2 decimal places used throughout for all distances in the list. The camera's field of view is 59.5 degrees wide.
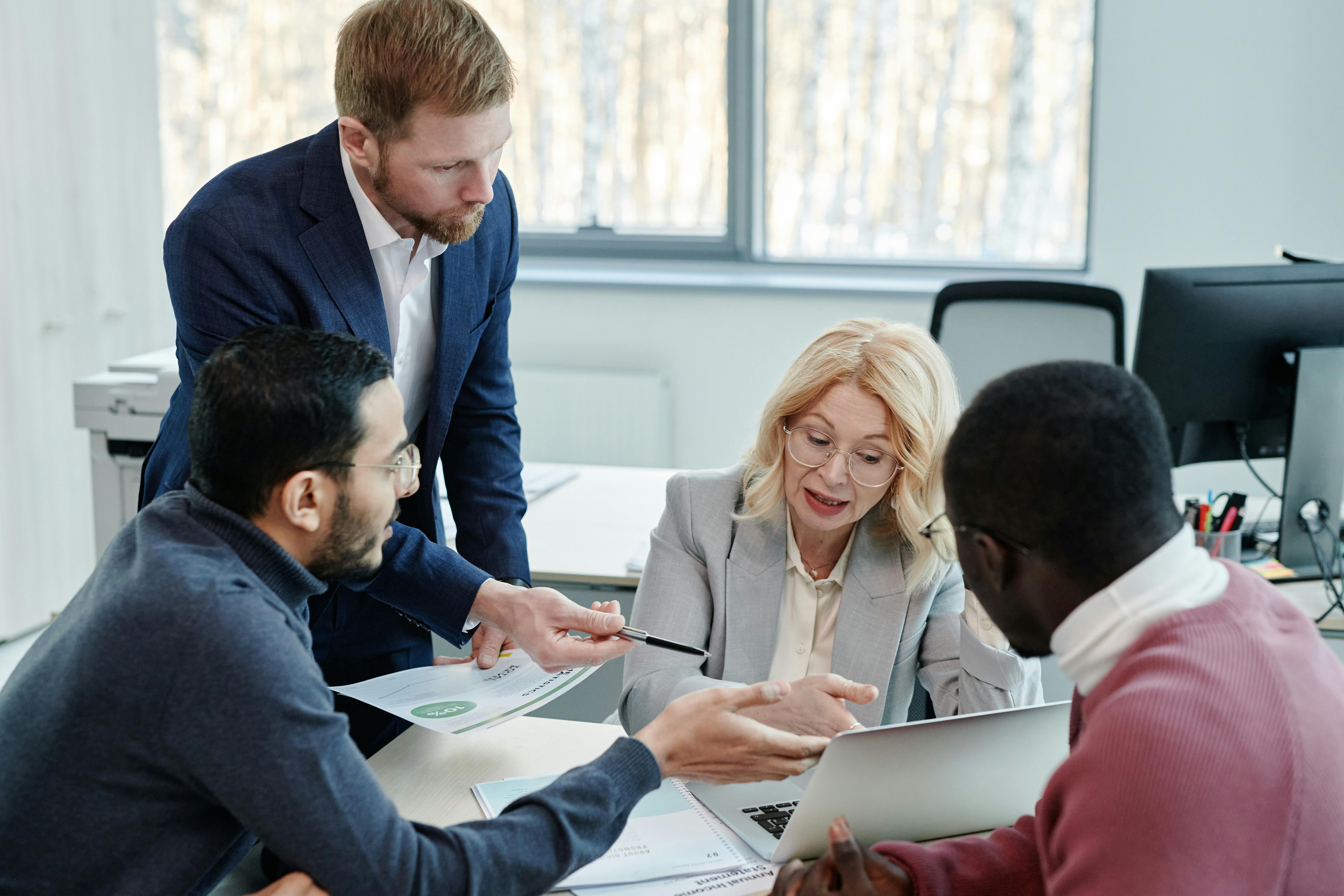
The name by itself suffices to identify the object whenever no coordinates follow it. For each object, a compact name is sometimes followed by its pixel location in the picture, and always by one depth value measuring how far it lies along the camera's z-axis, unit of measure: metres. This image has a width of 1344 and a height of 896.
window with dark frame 4.22
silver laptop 1.17
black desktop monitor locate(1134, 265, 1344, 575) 2.25
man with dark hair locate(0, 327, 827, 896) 1.00
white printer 2.87
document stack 1.22
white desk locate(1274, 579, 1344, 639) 2.13
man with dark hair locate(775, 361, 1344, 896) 0.82
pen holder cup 2.20
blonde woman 1.77
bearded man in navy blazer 1.46
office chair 3.00
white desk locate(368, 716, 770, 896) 1.42
